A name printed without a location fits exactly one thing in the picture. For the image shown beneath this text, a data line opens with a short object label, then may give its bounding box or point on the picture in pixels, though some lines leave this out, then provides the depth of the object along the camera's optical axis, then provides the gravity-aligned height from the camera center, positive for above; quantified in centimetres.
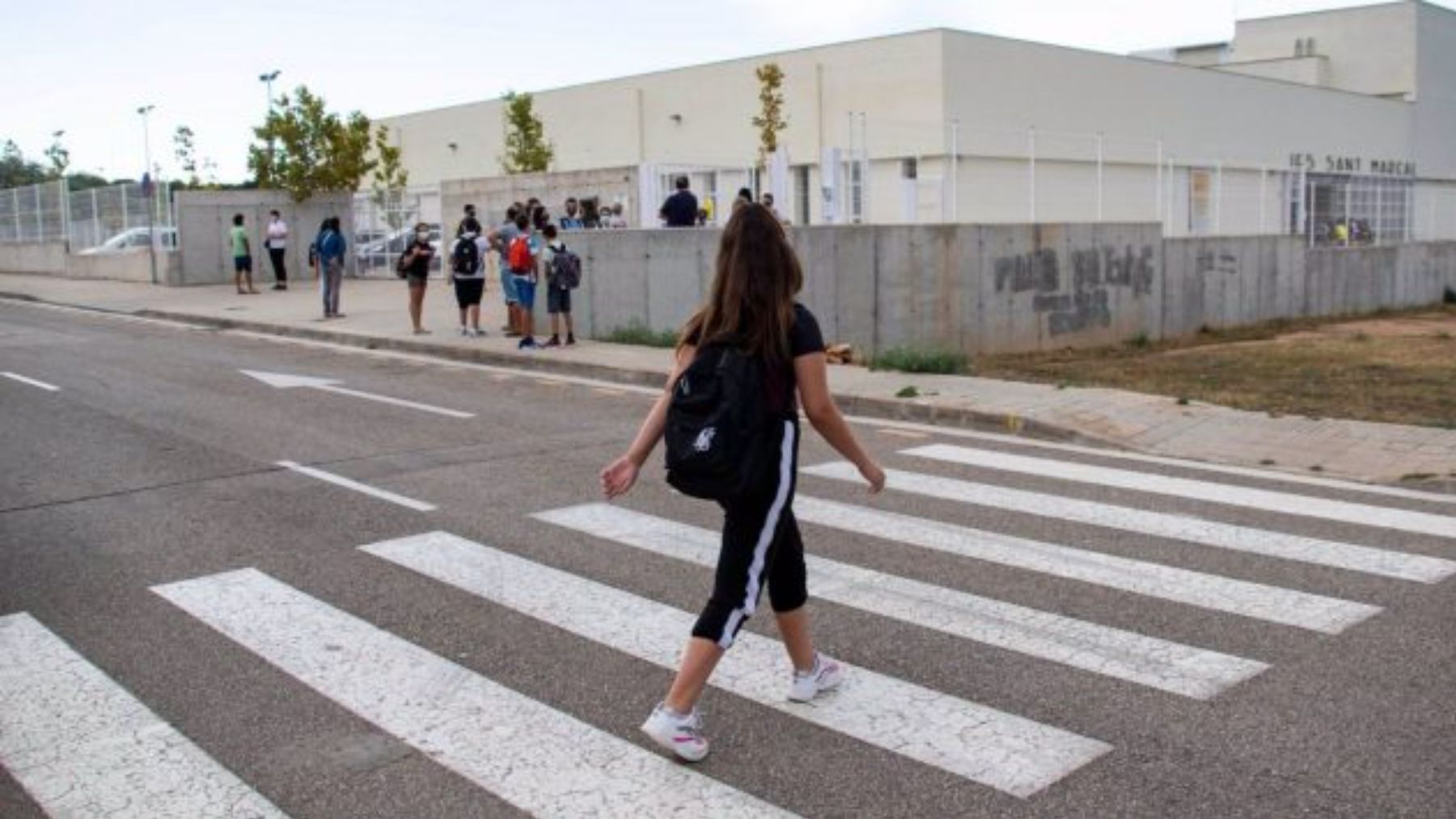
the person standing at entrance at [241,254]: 2994 +54
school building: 2495 +421
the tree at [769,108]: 3794 +432
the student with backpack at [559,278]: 1788 -10
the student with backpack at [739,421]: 458 -52
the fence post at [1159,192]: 2450 +109
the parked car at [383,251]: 3506 +62
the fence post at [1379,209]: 3256 +92
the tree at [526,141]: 4134 +393
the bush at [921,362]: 1495 -110
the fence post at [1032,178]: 2228 +131
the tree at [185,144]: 5106 +500
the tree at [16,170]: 7775 +662
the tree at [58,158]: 6562 +601
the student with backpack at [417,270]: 1994 +6
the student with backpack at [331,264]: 2316 +21
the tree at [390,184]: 3553 +308
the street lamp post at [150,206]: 3162 +184
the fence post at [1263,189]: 2702 +121
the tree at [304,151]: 3416 +312
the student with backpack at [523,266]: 1838 +7
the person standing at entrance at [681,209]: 1925 +80
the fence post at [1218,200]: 2623 +100
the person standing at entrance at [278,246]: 3105 +71
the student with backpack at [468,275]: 1911 -3
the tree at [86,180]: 7486 +605
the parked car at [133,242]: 3484 +104
